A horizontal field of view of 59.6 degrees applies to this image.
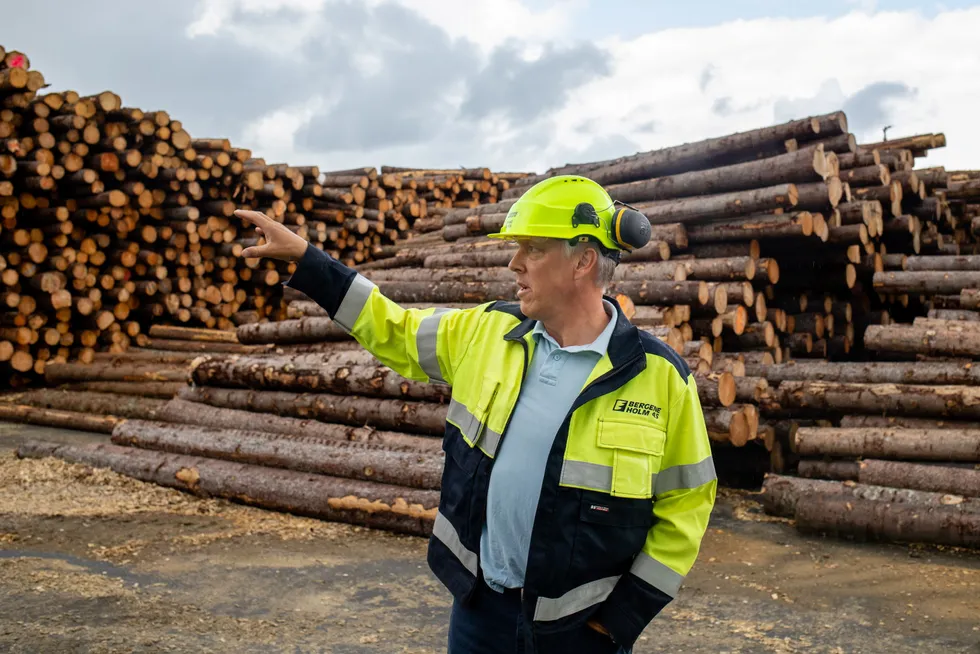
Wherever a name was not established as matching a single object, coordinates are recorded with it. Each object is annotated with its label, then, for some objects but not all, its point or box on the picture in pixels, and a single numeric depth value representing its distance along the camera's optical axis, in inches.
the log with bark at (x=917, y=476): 262.9
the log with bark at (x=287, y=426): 294.4
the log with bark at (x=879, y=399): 297.0
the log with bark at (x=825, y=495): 259.4
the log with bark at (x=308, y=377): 304.8
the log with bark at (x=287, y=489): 258.7
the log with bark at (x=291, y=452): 272.7
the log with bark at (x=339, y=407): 298.8
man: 95.5
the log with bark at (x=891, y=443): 276.2
